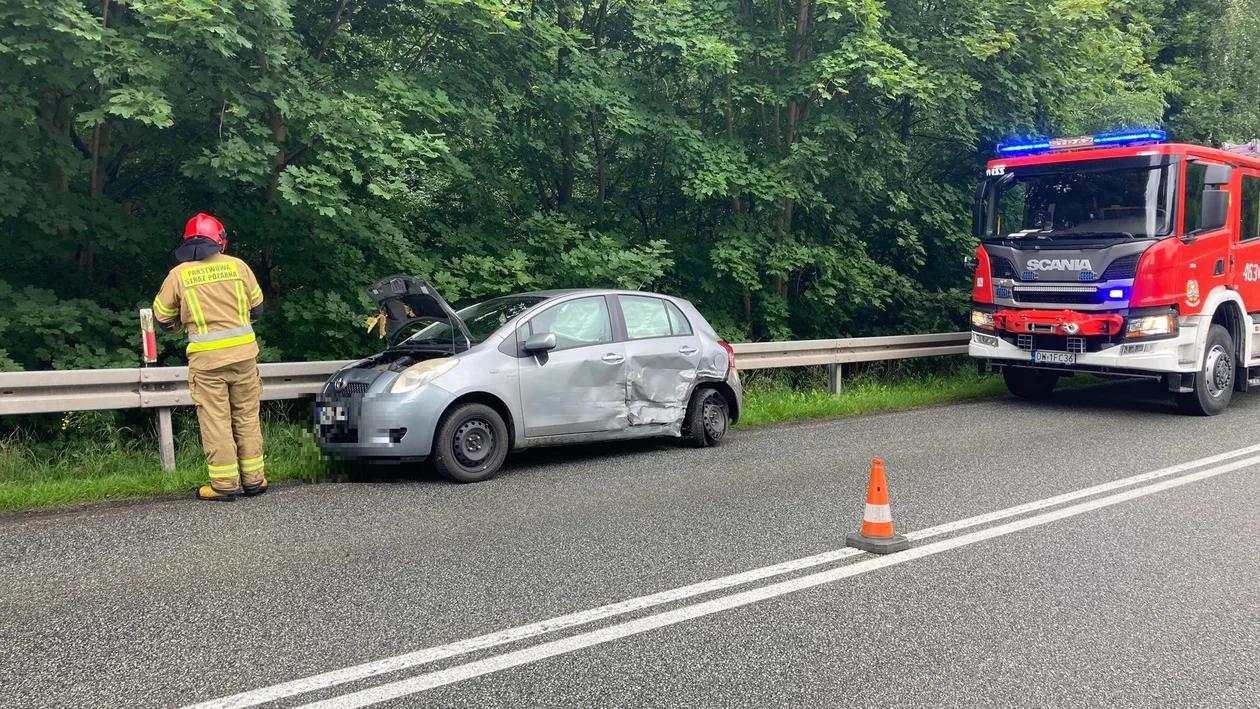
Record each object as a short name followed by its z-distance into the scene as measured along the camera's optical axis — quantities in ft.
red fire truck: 34.50
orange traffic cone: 17.47
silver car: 23.50
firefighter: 21.98
